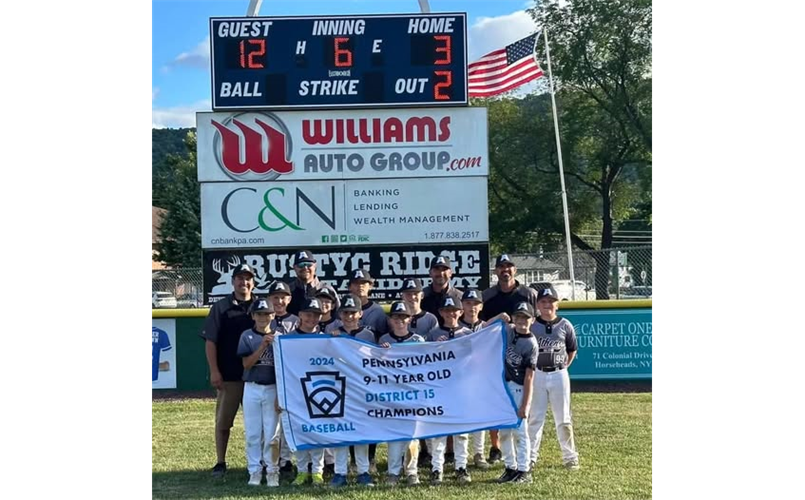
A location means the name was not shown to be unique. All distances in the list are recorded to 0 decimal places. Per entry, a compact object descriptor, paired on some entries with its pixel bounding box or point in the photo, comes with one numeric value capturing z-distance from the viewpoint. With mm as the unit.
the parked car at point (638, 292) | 21756
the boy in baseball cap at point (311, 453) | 7910
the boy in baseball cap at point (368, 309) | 8523
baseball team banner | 7832
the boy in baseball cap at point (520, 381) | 7910
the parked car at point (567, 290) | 20547
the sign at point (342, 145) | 11633
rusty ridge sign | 11672
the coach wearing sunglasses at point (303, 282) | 8891
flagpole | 16141
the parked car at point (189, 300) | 18914
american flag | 15219
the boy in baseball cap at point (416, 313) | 8312
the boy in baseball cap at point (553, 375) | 8336
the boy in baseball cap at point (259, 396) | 7918
